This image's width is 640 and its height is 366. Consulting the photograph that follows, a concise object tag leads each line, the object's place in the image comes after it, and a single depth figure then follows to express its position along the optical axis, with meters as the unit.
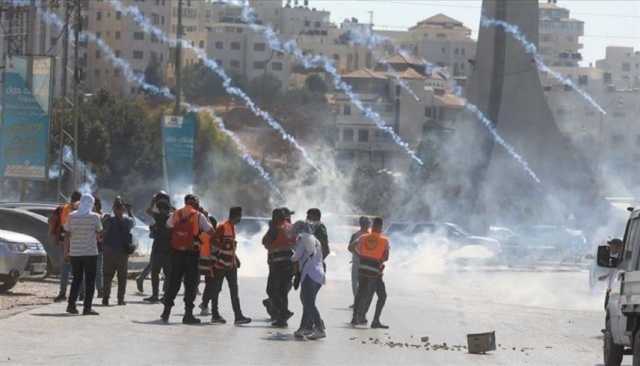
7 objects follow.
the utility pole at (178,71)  61.19
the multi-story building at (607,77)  190.61
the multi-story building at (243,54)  194.38
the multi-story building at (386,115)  163.00
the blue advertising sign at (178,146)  56.84
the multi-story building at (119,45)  180.25
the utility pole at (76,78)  45.44
